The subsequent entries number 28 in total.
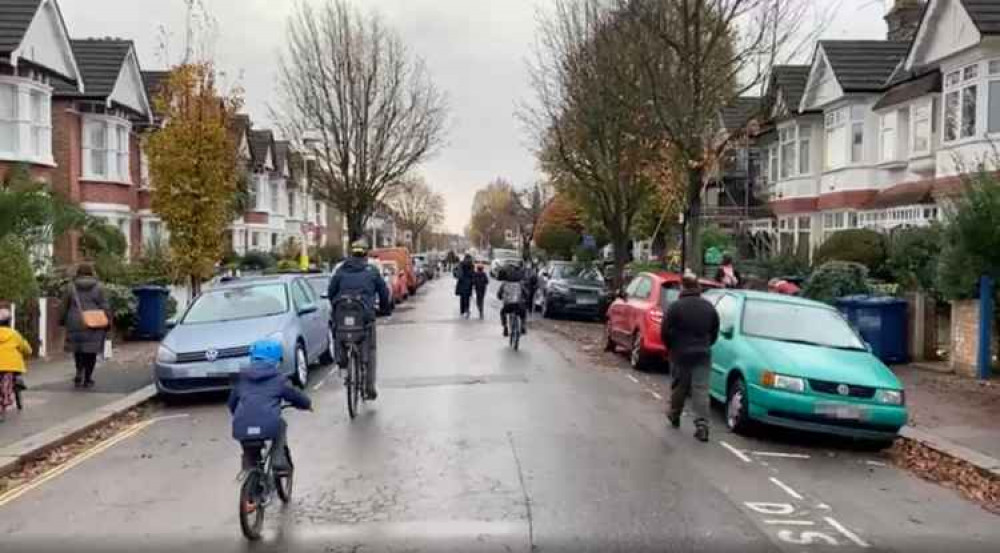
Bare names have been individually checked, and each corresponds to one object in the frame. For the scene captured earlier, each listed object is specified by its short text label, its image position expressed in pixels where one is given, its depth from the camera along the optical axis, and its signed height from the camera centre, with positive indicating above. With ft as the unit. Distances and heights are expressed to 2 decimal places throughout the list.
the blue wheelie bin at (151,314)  64.08 -4.38
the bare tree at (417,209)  390.62 +17.44
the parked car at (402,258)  126.03 -1.03
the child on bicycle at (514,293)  62.64 -2.69
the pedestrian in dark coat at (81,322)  43.24 -3.27
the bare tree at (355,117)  134.21 +19.24
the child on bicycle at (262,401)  21.71 -3.49
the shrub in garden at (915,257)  57.72 -0.15
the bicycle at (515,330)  61.26 -4.98
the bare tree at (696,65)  63.26 +12.80
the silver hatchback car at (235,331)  39.86 -3.65
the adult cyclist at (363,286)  37.52 -1.41
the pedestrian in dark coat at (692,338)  33.68 -2.97
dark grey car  88.33 -3.92
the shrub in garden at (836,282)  58.85 -1.68
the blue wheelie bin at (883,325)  53.78 -3.94
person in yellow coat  35.94 -4.20
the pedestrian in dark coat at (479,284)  91.91 -3.13
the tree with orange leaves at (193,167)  60.18 +5.07
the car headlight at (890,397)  32.45 -4.75
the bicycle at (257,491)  20.65 -5.33
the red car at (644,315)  50.52 -3.38
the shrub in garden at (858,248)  74.84 +0.49
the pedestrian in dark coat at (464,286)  92.32 -3.34
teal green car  32.27 -4.17
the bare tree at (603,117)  75.20 +11.39
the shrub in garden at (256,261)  119.13 -1.54
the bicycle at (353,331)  36.65 -3.07
